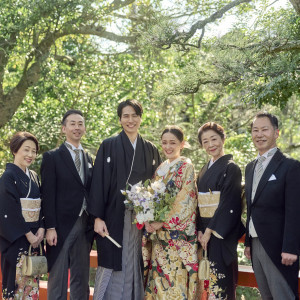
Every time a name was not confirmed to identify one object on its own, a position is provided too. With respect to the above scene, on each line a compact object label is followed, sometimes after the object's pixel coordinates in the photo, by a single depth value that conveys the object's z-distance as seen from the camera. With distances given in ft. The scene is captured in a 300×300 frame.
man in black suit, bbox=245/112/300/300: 10.39
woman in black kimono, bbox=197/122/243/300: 11.45
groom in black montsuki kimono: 12.52
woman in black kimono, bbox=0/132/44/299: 12.09
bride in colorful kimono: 12.01
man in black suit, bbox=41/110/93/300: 12.60
